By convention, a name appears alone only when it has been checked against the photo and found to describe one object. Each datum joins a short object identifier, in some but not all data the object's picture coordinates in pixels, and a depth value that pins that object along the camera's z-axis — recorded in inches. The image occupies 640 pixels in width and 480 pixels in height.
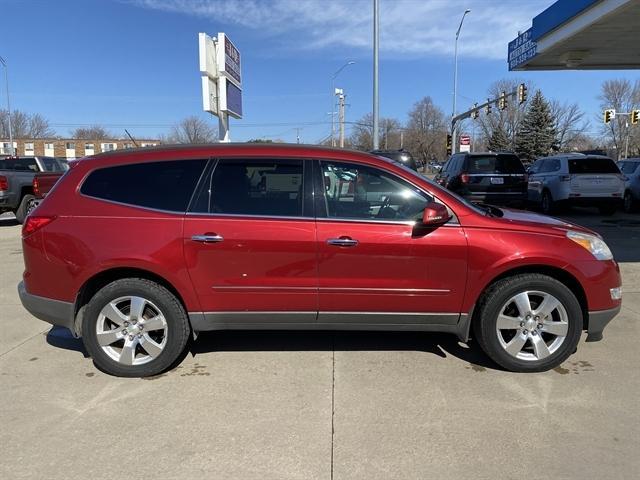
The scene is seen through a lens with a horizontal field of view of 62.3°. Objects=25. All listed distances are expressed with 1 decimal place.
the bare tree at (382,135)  3462.1
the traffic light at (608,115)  1416.1
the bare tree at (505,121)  3065.9
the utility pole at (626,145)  3191.4
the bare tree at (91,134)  4266.7
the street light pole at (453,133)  1724.9
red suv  158.1
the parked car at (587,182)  538.6
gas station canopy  388.2
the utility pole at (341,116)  2366.9
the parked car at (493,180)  537.0
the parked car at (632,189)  588.7
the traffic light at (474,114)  1541.8
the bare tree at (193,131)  2380.7
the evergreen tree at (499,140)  3002.0
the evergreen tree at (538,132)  2613.2
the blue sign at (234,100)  783.1
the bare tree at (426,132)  3907.5
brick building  3680.9
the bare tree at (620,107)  3415.4
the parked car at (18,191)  550.0
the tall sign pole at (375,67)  816.3
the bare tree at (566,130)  3196.4
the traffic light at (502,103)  1404.3
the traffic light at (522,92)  1236.5
